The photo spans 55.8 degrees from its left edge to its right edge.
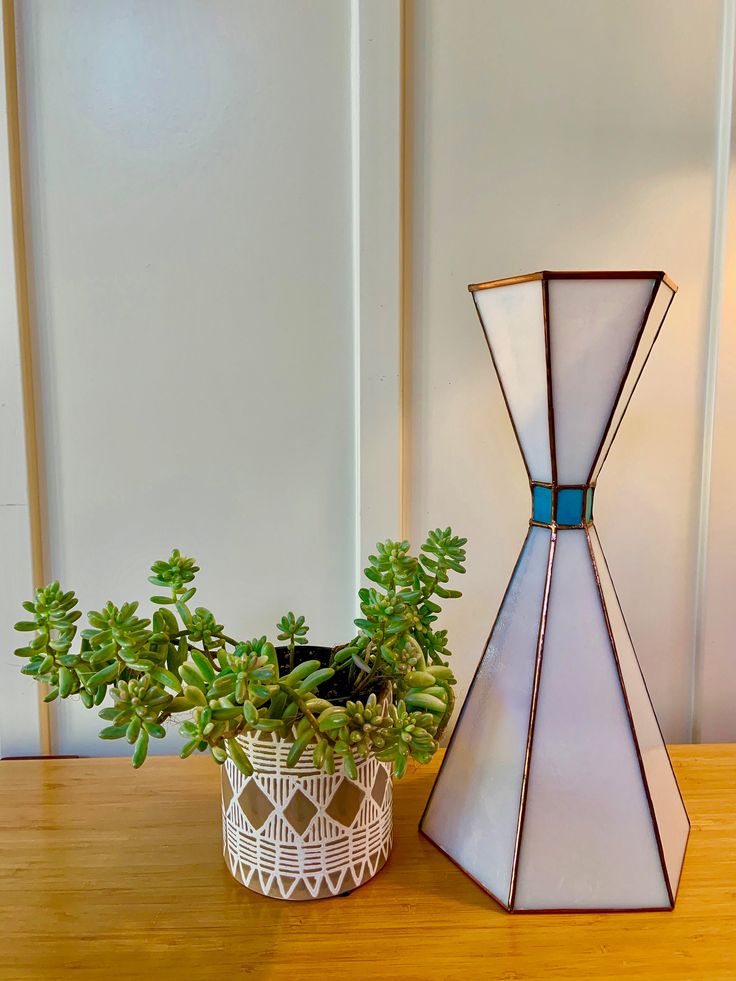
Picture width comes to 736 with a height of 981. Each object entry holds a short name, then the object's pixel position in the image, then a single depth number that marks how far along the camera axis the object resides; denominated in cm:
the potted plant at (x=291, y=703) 45
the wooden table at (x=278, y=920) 45
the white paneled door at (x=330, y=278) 71
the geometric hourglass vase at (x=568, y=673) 50
